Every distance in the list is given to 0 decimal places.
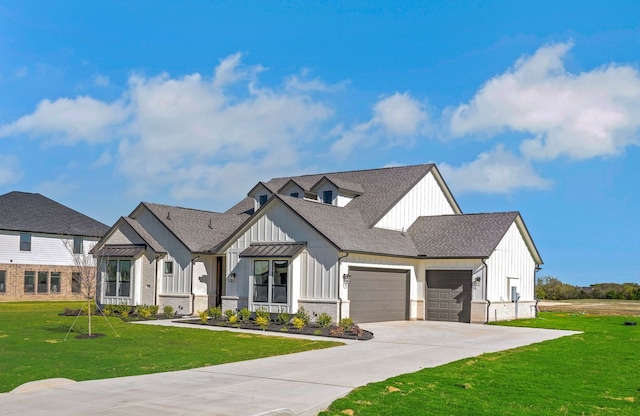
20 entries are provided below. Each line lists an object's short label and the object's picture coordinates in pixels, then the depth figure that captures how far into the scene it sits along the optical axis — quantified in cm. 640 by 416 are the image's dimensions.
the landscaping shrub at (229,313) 2889
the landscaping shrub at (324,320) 2592
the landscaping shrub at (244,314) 2812
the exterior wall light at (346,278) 2718
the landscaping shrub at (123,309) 3203
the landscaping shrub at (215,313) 2895
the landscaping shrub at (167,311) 3166
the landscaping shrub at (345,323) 2481
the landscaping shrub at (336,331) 2352
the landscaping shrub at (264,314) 2753
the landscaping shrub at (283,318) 2711
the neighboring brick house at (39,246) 4759
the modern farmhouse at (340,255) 2803
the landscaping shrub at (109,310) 3278
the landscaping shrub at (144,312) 3105
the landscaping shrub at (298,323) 2548
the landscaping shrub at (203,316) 2808
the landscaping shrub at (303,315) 2669
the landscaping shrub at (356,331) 2316
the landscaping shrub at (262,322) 2598
